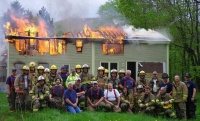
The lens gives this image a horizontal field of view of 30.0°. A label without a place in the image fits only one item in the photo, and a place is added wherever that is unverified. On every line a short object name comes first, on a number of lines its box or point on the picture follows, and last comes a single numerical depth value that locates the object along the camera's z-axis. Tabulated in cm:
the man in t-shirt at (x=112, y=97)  1401
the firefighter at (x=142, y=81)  1499
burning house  2139
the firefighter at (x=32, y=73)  1401
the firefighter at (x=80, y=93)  1408
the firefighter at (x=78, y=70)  1505
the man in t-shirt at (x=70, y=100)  1328
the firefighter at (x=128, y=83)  1473
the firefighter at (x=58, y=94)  1375
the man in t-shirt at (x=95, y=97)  1392
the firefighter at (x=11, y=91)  1394
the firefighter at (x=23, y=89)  1363
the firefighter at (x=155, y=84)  1465
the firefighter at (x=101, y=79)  1479
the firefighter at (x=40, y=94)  1334
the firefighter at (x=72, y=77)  1455
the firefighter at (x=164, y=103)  1370
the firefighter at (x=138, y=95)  1439
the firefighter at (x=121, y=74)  1523
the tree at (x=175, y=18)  2480
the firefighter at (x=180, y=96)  1402
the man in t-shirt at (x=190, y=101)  1454
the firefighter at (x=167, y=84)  1457
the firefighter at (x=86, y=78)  1477
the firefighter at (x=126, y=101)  1417
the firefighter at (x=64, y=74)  1536
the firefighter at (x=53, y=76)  1434
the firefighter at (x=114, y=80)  1476
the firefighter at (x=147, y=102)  1389
